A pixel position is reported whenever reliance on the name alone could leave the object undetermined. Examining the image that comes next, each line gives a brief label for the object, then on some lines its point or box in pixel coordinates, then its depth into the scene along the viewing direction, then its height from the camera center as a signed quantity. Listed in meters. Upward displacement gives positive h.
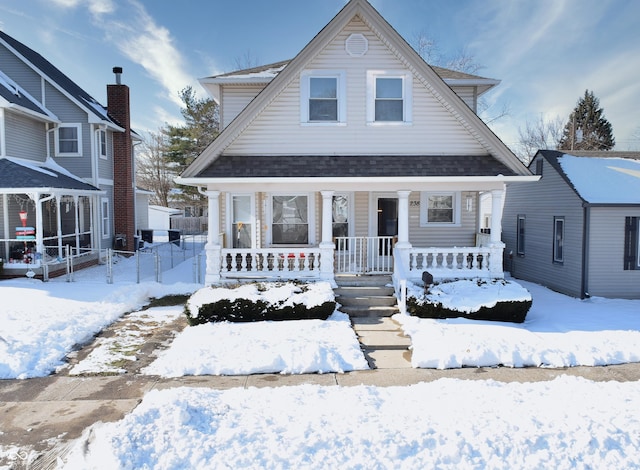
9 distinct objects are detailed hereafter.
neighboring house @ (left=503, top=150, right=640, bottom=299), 12.23 -0.26
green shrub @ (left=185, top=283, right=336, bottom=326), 9.12 -2.08
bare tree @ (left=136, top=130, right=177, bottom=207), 47.84 +5.20
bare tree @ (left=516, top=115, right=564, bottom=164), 43.81 +7.72
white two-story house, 10.70 +1.55
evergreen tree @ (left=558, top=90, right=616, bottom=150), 41.41 +9.24
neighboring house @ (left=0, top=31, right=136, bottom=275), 14.59 +2.32
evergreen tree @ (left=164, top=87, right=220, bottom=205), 40.44 +8.14
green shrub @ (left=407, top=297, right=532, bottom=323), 9.31 -2.13
